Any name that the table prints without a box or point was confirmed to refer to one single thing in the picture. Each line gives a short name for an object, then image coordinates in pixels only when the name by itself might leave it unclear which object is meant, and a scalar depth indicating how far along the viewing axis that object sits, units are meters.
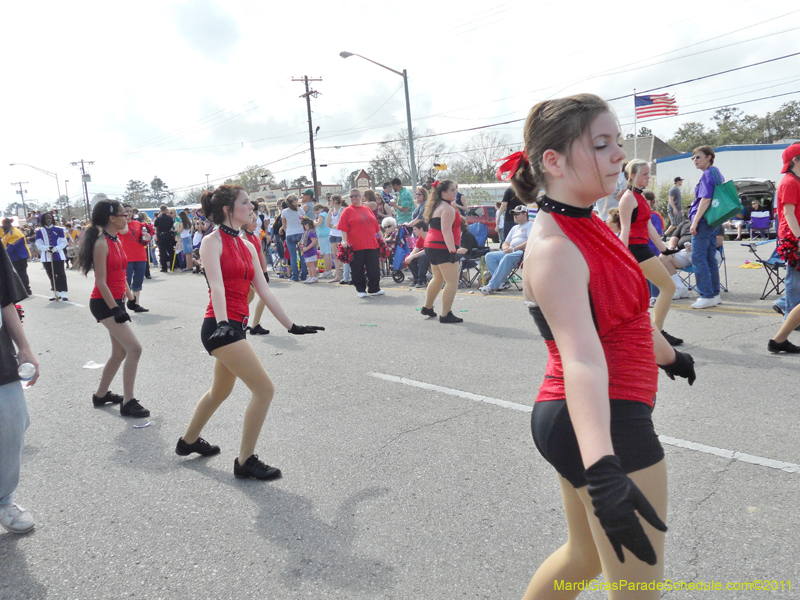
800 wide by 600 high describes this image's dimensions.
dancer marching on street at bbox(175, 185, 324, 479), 3.79
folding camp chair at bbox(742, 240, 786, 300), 8.41
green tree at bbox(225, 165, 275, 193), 96.19
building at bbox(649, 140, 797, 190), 28.98
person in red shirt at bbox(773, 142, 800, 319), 5.81
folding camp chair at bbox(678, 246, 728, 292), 9.37
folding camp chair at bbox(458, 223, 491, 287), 12.17
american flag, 24.16
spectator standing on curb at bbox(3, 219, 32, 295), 13.52
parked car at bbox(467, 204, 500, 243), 26.74
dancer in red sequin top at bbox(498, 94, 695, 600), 1.49
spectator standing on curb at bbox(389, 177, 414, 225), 15.25
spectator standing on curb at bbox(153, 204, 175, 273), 20.61
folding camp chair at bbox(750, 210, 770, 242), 19.08
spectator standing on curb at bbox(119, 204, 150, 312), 10.95
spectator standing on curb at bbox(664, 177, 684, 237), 16.42
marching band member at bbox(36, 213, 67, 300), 14.61
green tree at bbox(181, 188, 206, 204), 94.65
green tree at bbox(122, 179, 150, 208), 122.22
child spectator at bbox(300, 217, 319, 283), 15.23
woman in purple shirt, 8.23
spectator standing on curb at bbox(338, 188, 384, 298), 11.87
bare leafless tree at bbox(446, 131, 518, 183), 57.67
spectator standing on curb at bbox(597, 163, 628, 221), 9.48
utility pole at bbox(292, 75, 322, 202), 42.06
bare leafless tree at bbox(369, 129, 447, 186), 63.72
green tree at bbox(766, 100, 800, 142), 59.75
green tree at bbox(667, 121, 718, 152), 64.19
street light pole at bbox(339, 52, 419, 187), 25.66
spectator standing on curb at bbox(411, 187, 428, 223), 13.15
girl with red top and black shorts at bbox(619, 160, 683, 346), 5.57
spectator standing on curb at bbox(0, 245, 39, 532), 3.25
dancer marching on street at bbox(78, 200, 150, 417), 5.46
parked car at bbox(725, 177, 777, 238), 21.13
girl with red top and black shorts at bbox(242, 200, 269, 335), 8.89
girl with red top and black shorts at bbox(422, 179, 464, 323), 8.65
